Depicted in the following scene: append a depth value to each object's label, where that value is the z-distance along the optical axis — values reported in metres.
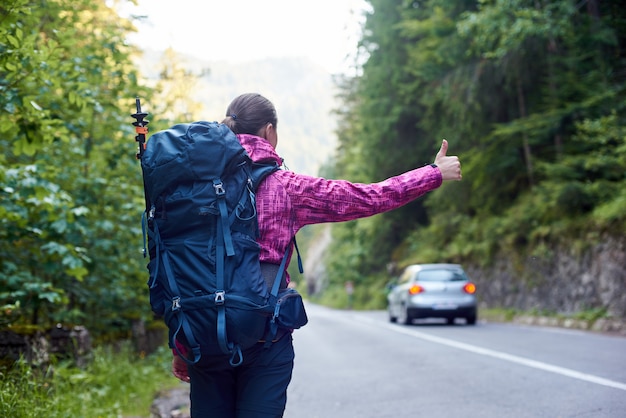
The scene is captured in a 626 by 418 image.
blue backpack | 2.71
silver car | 18.95
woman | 2.86
